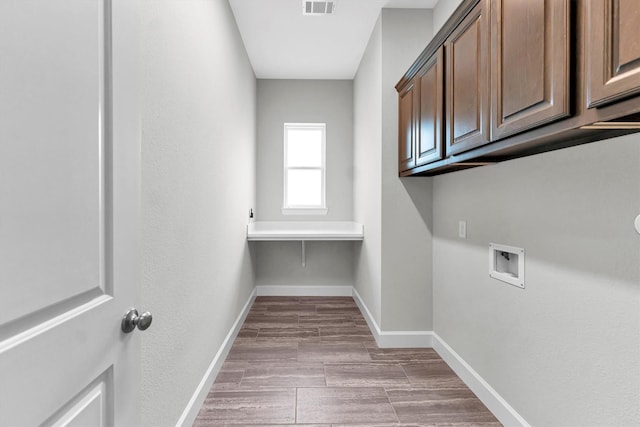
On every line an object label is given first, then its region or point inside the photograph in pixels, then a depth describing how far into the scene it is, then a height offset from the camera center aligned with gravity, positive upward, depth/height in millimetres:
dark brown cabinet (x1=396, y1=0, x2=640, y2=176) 826 +448
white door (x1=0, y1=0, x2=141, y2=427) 535 +1
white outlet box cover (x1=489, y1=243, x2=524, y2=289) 1655 -289
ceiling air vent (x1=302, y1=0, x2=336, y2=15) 2639 +1674
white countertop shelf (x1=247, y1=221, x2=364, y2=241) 3639 -230
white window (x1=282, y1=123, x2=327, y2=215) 4355 +582
